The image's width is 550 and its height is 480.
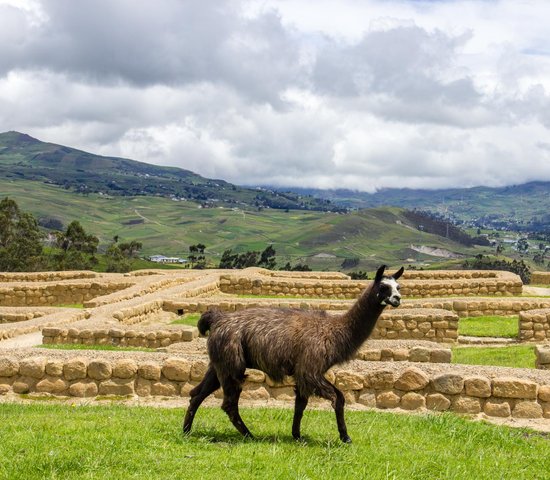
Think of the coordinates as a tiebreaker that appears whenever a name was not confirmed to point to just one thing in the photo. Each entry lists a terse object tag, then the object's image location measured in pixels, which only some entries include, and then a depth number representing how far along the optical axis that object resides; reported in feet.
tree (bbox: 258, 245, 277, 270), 291.17
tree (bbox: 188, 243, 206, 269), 328.82
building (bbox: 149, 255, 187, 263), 568.82
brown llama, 25.98
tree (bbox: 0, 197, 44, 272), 219.82
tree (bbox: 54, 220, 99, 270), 248.52
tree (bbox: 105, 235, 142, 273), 254.55
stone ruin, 35.27
